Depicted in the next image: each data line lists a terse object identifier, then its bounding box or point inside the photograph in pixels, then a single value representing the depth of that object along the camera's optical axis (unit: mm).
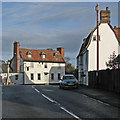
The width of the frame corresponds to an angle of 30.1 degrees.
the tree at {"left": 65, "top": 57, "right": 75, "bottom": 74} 84400
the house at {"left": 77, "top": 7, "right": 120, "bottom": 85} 37000
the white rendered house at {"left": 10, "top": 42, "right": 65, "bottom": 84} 59969
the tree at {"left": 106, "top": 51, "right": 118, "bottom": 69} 27812
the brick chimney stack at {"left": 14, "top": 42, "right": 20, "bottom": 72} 61031
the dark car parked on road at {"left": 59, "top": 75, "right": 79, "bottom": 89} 25312
